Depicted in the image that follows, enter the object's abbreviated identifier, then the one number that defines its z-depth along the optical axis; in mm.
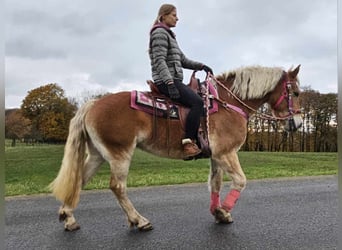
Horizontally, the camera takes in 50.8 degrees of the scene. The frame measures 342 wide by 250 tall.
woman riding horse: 4270
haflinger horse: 4215
